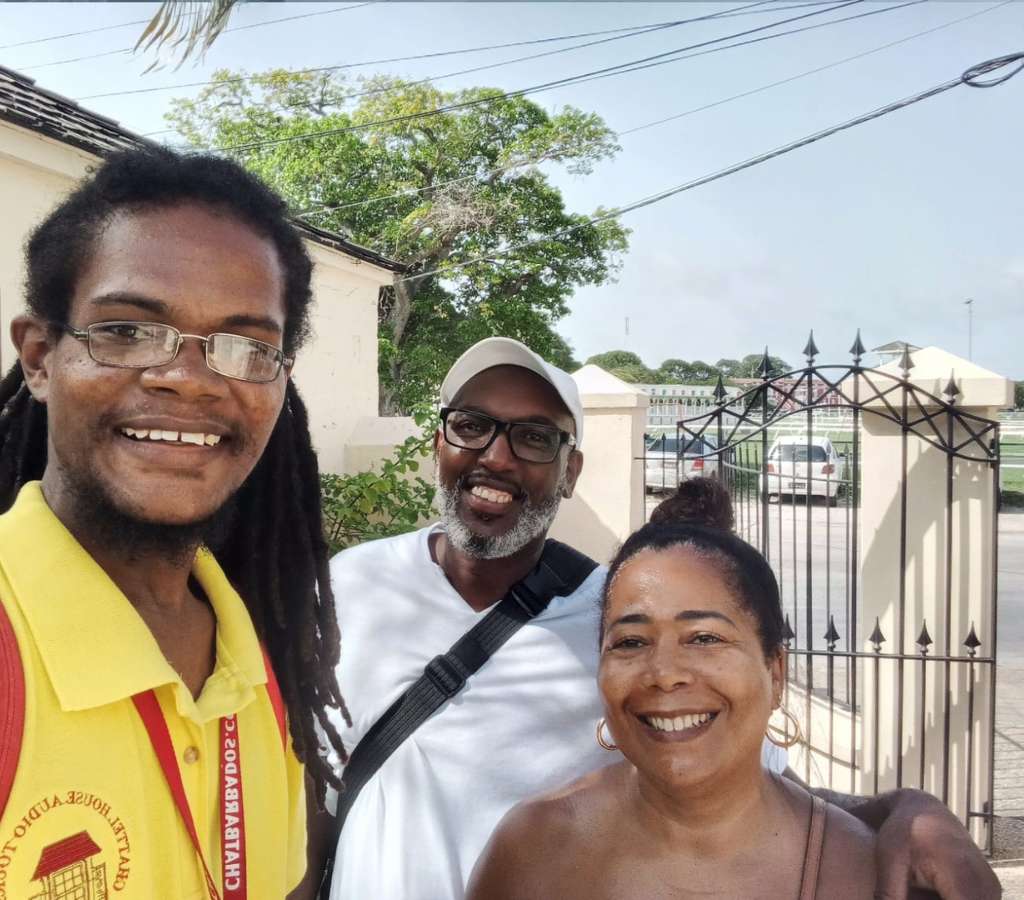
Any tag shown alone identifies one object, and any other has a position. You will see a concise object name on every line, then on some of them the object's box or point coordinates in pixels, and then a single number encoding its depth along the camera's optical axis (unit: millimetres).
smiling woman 1468
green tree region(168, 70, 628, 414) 19938
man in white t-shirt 1843
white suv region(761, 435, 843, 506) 15012
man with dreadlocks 948
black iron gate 4051
